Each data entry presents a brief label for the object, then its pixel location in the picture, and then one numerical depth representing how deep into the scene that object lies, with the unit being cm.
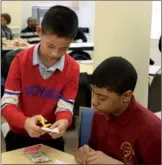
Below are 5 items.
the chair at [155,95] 302
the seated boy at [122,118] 127
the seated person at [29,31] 676
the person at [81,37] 664
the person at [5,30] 633
